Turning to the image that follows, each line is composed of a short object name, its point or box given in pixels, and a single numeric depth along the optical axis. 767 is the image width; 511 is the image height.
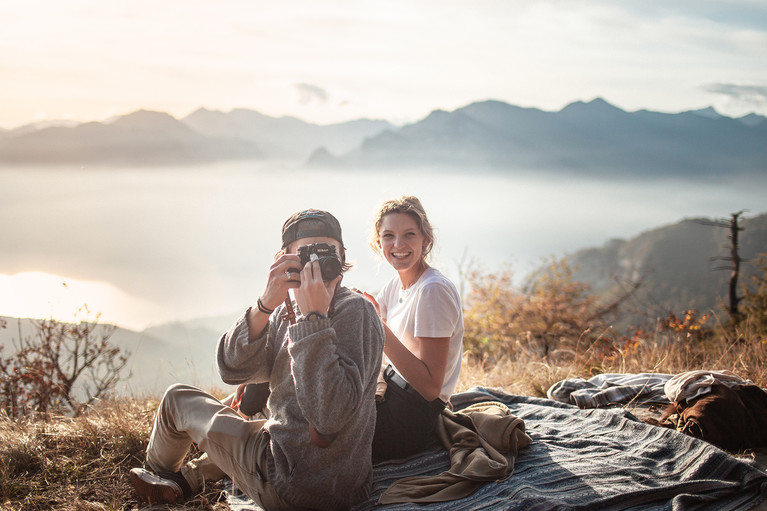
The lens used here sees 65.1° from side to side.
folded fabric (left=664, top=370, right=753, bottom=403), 3.85
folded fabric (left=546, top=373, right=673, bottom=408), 4.30
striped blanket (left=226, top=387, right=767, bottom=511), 2.82
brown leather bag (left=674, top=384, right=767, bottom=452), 3.58
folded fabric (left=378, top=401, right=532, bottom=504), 2.88
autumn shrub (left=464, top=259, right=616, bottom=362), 15.51
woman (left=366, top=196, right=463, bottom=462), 3.08
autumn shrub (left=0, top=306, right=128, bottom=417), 6.27
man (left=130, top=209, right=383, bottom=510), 2.25
